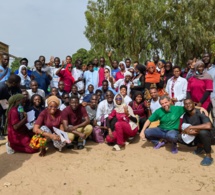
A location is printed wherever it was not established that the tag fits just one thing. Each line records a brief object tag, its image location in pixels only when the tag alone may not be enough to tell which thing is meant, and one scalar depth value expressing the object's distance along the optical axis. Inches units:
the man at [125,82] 298.3
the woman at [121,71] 327.6
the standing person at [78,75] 327.9
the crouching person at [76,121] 217.9
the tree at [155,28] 682.8
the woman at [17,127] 206.7
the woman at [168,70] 286.7
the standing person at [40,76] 298.0
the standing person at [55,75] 318.0
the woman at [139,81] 282.6
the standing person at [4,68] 271.9
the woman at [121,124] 225.1
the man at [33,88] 260.7
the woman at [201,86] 223.0
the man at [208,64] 253.9
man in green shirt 212.8
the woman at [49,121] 204.4
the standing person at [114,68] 346.3
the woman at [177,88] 245.5
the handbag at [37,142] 203.3
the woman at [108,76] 317.4
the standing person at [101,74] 331.9
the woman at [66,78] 312.6
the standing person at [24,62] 319.9
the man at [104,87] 300.7
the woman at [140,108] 257.6
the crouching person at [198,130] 187.2
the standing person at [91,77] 332.2
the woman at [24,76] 297.6
